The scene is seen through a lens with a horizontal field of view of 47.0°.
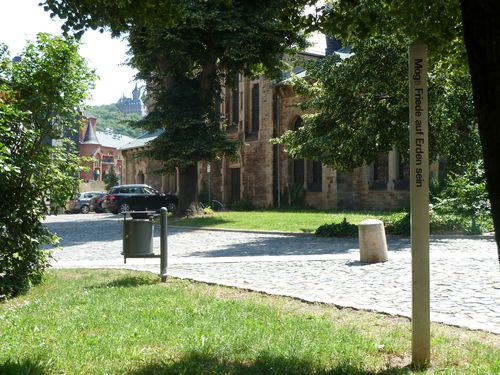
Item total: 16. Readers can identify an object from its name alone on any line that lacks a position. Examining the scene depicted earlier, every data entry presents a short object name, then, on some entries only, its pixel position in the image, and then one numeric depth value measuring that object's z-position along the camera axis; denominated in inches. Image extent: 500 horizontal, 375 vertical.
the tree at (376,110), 617.3
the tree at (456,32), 122.3
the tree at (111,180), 2495.1
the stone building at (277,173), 1215.6
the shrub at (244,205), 1400.1
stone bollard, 420.5
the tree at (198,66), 897.5
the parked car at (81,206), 1824.6
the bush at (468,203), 630.5
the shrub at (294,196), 1353.3
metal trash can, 354.9
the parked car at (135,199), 1362.0
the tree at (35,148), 323.3
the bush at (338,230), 661.9
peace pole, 167.8
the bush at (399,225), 655.8
